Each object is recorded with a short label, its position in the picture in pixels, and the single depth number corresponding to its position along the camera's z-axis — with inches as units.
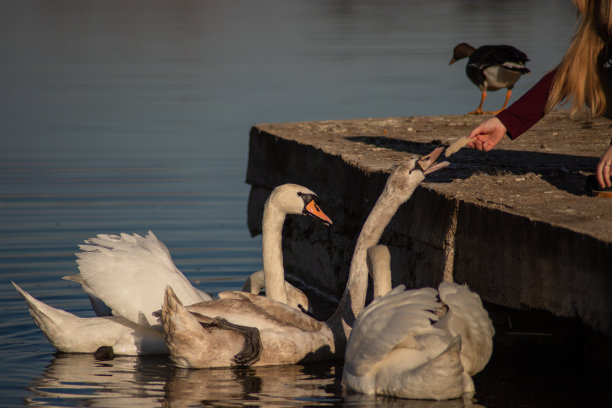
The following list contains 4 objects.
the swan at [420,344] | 377.4
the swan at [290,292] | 550.9
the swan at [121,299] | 484.7
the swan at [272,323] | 442.6
